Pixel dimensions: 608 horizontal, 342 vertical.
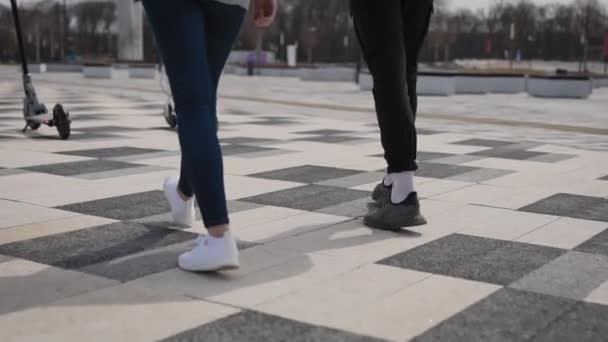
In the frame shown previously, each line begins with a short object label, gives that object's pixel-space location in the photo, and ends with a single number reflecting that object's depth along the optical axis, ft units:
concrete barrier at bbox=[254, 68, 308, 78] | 125.80
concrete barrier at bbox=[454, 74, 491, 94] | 69.03
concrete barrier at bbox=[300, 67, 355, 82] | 98.53
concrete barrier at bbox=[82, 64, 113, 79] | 98.32
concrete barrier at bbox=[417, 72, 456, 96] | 59.88
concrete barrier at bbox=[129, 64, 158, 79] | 104.35
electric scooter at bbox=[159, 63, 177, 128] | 24.53
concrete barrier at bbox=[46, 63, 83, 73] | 137.18
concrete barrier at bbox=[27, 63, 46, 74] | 132.87
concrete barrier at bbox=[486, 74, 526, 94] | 71.20
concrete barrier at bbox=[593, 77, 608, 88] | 91.04
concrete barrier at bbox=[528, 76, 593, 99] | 61.93
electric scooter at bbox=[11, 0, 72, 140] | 20.71
